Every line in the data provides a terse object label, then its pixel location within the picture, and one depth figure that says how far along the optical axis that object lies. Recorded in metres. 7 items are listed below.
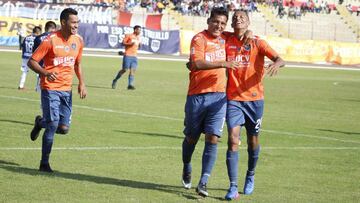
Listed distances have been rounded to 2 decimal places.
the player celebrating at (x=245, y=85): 10.54
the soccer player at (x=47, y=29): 18.91
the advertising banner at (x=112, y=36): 60.34
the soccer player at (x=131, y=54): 29.89
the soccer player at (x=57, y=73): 11.77
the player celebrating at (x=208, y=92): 10.40
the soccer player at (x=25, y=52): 26.41
